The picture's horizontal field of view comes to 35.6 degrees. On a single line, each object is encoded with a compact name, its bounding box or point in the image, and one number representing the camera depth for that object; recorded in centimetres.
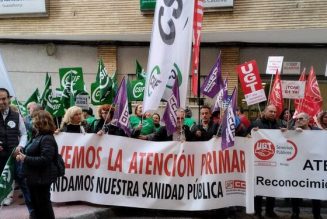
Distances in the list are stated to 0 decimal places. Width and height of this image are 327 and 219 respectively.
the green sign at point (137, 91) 1123
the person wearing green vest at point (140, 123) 834
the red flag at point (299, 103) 1002
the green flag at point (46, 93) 968
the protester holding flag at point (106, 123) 804
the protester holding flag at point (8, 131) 633
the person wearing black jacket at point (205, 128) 787
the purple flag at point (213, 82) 940
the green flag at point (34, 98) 1032
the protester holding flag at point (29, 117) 778
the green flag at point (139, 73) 1196
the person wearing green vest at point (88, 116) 1012
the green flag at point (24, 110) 941
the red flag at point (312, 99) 1009
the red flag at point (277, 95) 997
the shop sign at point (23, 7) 1705
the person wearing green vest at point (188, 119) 1025
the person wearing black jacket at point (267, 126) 789
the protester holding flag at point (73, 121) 768
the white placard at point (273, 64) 1254
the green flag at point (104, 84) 1000
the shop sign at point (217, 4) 1548
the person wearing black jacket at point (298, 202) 775
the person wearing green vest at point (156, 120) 970
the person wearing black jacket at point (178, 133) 755
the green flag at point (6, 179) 596
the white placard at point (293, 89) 934
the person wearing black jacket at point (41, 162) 568
